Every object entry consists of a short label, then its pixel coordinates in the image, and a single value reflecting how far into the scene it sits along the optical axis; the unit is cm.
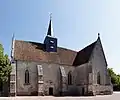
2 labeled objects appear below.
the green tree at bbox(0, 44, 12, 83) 1519
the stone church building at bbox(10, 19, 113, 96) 1838
